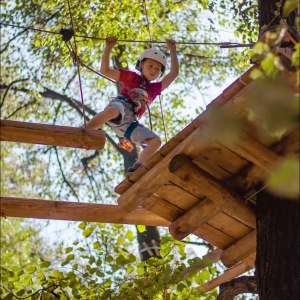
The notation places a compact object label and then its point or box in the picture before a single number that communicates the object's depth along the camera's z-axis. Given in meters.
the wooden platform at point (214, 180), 4.99
